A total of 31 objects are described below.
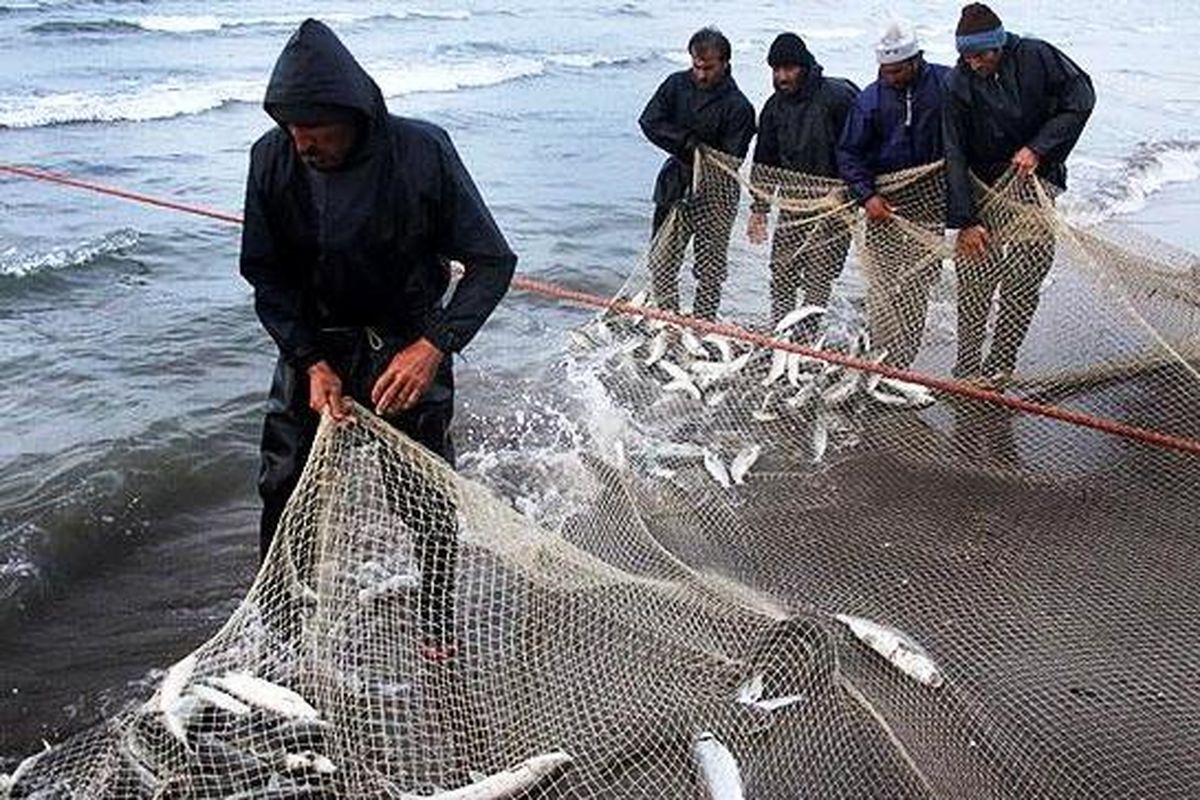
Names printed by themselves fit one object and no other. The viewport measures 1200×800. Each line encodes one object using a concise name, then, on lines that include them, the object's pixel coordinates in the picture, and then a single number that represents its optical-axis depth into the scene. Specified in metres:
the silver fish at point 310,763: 4.16
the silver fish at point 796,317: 8.53
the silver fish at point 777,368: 8.09
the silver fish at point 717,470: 7.21
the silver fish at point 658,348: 8.72
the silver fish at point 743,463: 7.28
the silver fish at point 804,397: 7.95
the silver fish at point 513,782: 3.97
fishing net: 4.35
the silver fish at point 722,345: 8.49
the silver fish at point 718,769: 4.18
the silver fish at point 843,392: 7.95
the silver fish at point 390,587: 4.71
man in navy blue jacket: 7.75
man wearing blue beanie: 7.32
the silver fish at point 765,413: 7.85
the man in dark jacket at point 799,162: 8.41
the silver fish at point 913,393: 7.88
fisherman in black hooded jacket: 3.97
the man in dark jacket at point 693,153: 8.82
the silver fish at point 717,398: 7.99
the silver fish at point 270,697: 4.29
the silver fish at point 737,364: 8.23
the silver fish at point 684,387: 8.08
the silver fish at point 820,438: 7.54
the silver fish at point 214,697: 4.36
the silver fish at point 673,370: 8.28
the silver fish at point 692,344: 8.56
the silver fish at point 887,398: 7.93
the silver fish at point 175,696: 4.33
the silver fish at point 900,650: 5.11
